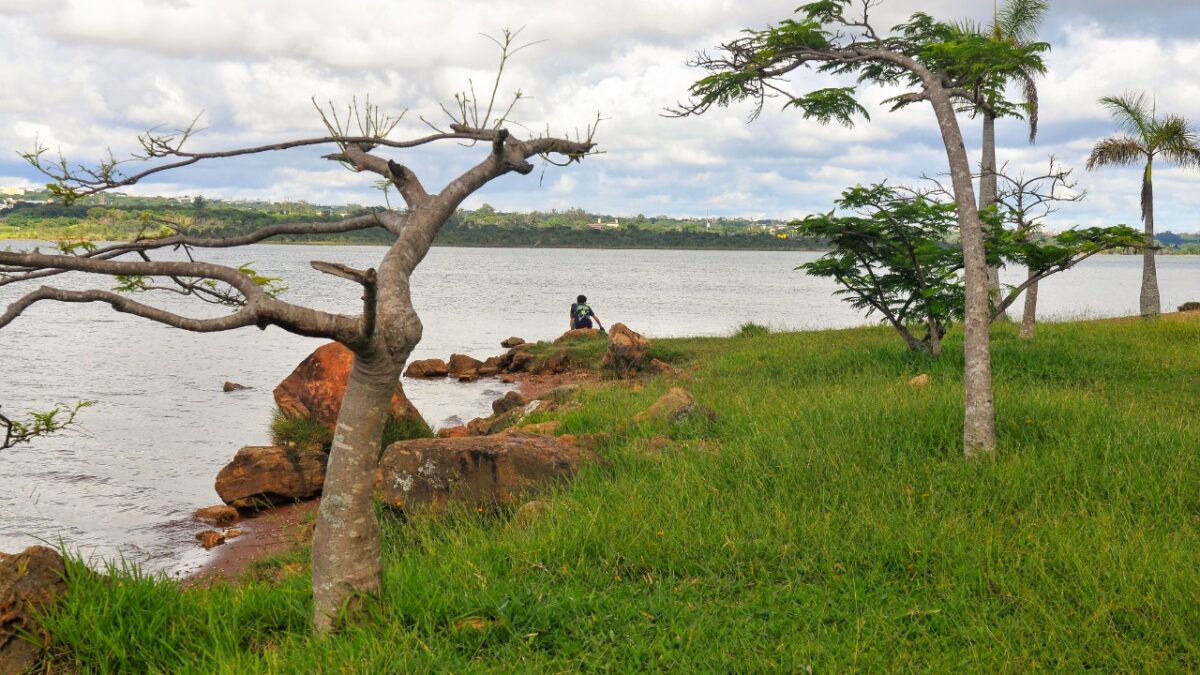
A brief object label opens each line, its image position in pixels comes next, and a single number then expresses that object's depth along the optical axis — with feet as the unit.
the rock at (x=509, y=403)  60.44
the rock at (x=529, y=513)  24.53
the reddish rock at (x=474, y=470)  28.76
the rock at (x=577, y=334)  90.84
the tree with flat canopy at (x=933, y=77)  28.63
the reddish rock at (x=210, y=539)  37.29
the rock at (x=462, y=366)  85.56
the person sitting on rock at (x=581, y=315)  94.32
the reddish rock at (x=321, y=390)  48.96
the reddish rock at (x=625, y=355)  70.44
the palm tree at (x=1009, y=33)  75.25
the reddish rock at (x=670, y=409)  36.06
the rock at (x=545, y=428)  37.86
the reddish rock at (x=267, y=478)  41.98
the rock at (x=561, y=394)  56.70
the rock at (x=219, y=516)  40.83
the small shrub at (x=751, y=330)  90.56
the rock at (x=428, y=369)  85.71
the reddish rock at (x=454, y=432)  49.70
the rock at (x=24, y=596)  17.25
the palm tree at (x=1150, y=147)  82.74
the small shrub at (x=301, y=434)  48.24
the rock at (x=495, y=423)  49.93
